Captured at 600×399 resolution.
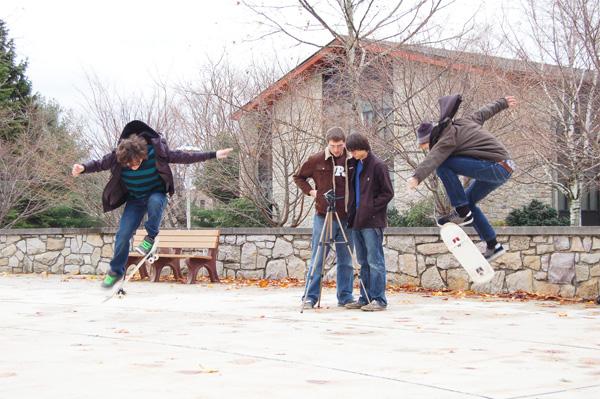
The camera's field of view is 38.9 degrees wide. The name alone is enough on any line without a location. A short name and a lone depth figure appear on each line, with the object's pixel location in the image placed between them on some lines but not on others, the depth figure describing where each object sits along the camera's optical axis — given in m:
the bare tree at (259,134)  16.94
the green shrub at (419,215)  20.69
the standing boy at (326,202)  10.06
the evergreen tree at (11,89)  26.28
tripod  10.02
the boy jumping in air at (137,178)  8.58
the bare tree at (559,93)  12.88
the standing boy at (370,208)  9.81
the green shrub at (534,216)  22.41
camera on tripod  9.99
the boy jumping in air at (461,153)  7.61
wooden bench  15.26
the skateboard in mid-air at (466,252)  8.37
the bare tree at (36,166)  22.28
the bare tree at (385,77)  14.66
